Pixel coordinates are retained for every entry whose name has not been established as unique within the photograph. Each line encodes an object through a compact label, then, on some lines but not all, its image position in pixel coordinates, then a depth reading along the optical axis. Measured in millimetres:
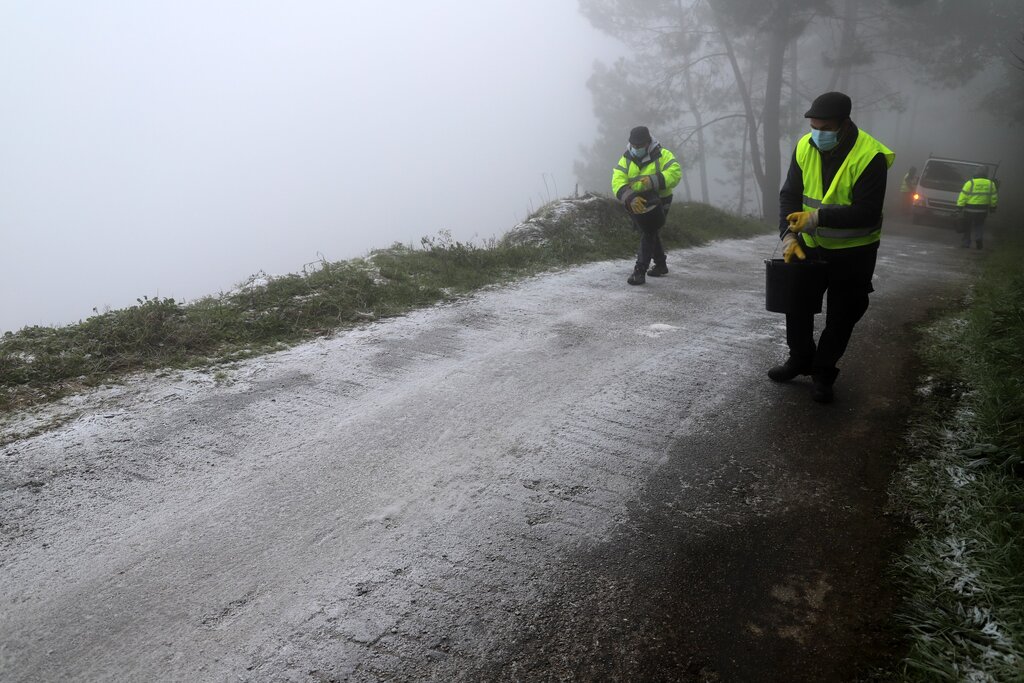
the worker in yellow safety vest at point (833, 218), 4199
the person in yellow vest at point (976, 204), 15484
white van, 18812
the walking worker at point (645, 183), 8180
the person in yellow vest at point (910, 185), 21250
